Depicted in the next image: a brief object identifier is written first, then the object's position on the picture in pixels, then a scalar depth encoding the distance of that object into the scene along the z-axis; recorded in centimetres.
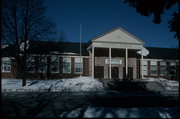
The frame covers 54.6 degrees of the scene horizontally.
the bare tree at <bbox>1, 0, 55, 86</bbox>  1892
